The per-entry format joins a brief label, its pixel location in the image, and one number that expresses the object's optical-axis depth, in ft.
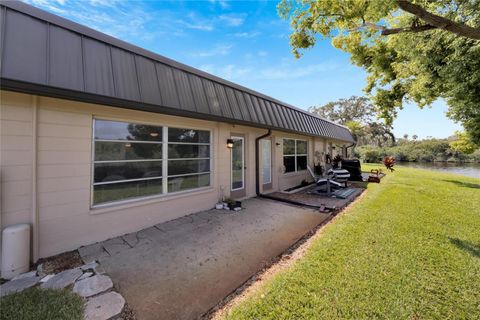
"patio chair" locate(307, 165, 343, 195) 24.85
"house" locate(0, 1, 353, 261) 8.99
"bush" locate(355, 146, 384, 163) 93.06
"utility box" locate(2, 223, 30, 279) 8.72
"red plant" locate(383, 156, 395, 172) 52.39
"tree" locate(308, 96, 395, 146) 109.60
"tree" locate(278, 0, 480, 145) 14.55
